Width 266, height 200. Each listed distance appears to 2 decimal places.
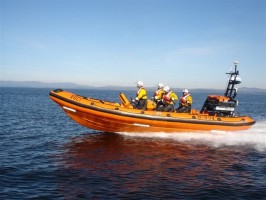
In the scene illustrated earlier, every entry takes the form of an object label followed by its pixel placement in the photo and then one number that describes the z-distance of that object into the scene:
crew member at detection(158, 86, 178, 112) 14.73
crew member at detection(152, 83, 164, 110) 15.12
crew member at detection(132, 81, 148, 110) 14.48
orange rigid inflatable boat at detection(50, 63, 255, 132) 13.82
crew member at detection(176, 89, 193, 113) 15.12
